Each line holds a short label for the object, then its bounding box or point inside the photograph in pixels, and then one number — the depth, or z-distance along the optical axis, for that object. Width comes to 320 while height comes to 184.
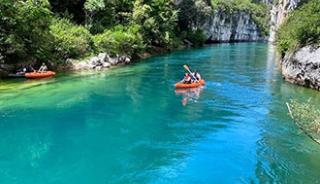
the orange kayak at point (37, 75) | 21.03
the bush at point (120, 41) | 27.64
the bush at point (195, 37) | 49.66
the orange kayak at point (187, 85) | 19.28
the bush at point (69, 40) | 24.64
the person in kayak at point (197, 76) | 20.35
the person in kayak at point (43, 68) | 21.93
